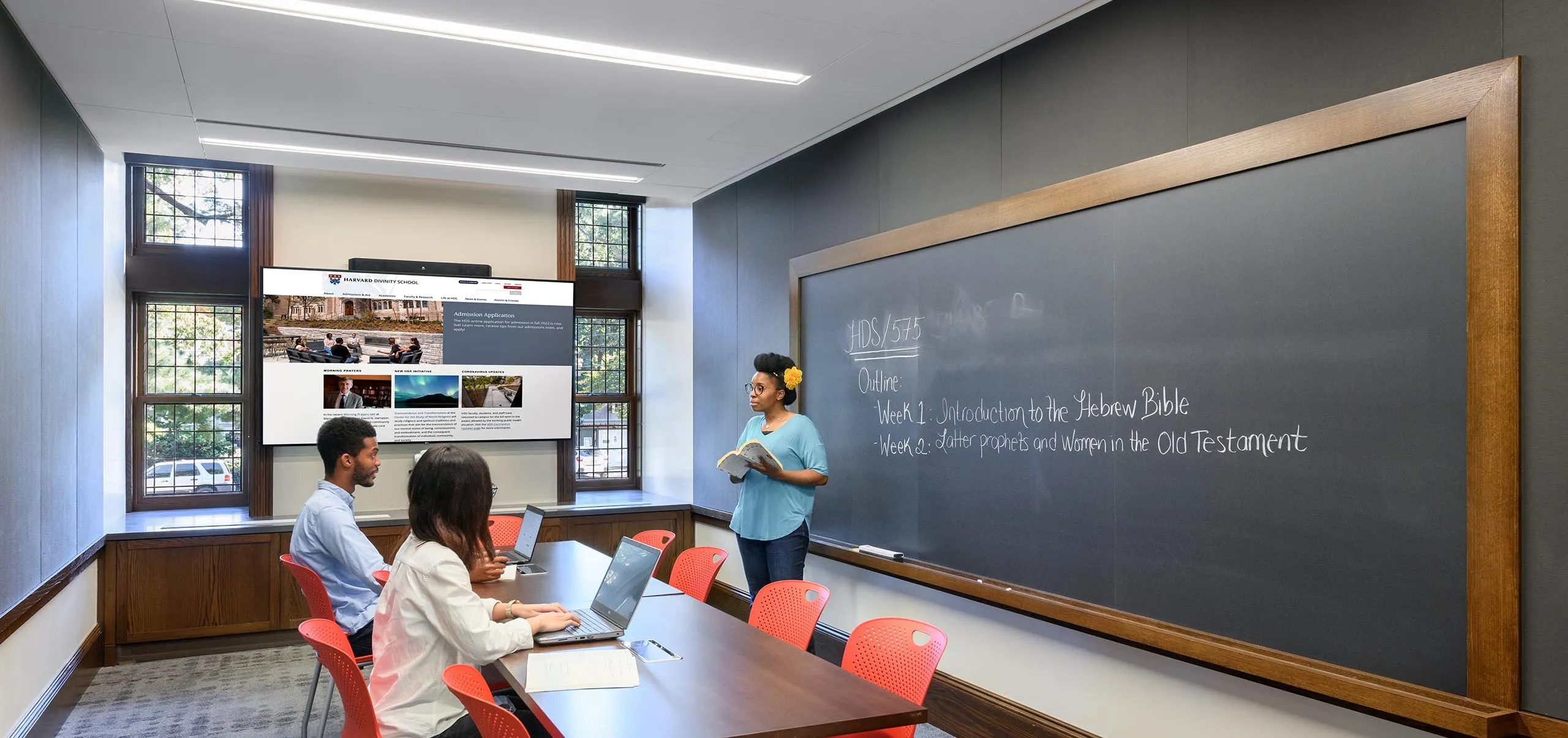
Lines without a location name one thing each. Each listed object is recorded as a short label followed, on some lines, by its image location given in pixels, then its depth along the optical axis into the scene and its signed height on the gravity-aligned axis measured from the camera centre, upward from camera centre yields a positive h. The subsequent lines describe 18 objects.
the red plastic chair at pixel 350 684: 2.31 -0.79
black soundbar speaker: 6.46 +0.69
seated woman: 2.42 -0.63
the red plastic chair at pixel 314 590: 3.53 -0.83
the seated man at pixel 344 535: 3.69 -0.65
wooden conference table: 2.08 -0.78
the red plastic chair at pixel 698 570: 3.99 -0.86
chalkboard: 2.40 -0.12
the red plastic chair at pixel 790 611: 3.14 -0.83
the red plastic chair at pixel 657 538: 4.64 -0.86
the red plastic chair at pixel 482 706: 1.96 -0.72
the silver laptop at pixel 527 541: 4.27 -0.80
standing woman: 4.42 -0.57
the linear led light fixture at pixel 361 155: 5.23 +1.22
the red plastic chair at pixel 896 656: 2.60 -0.82
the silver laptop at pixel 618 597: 2.79 -0.71
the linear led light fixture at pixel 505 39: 3.38 +1.26
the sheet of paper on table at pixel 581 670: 2.36 -0.78
